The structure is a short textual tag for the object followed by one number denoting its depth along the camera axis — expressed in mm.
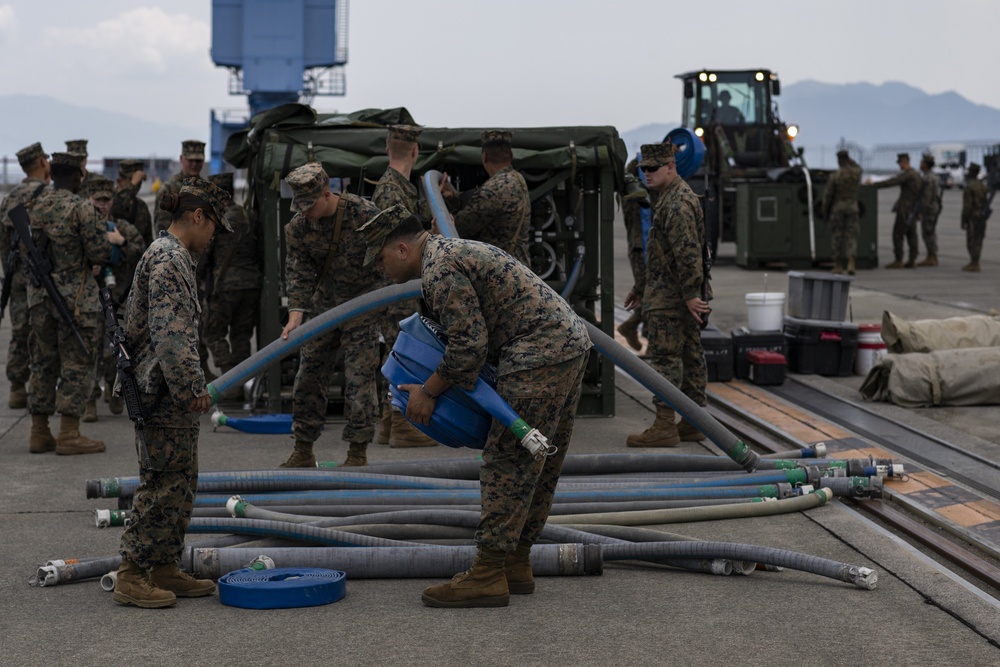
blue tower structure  63562
